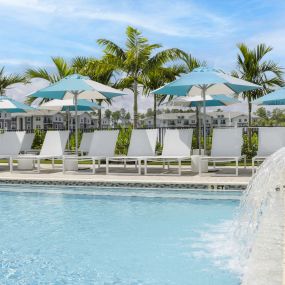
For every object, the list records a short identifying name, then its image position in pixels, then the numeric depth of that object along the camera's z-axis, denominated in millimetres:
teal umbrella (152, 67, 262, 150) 11161
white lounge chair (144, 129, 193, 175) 11586
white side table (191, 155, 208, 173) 11602
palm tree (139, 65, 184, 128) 18312
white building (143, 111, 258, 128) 107688
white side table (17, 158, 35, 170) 12711
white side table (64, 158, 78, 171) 11922
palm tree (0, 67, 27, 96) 21234
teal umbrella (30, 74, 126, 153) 12086
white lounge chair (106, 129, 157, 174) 11922
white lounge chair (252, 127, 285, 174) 10852
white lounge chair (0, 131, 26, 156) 13070
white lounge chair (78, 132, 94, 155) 14509
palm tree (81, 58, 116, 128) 17806
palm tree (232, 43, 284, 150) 17547
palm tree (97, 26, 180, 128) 17844
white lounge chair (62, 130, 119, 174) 12179
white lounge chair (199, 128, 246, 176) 11023
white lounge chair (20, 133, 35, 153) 15181
